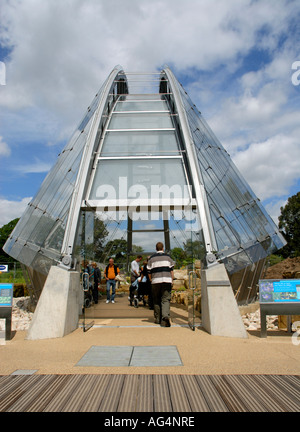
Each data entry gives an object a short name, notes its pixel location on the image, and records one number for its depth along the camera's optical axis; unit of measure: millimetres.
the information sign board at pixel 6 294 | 6316
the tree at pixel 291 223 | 47188
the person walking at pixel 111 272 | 11297
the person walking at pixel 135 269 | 11625
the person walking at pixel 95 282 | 11303
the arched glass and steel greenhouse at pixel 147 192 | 7687
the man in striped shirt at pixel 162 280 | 7066
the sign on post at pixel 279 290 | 6199
